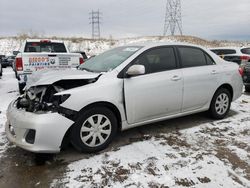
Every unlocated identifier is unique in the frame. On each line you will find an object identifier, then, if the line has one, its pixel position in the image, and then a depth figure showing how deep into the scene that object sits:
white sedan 2.96
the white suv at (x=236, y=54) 10.68
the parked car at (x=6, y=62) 19.77
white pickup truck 6.18
